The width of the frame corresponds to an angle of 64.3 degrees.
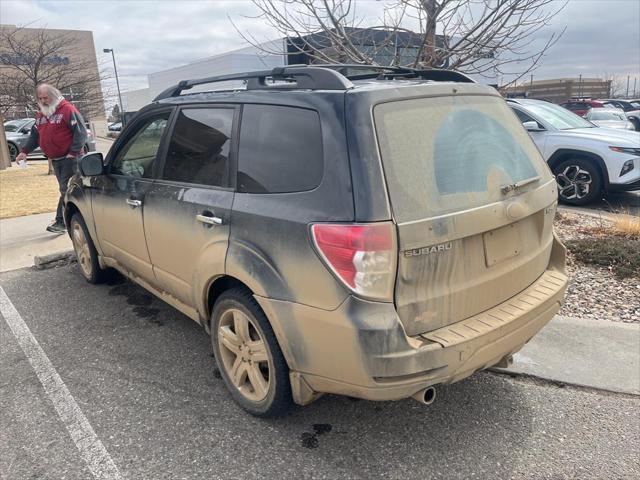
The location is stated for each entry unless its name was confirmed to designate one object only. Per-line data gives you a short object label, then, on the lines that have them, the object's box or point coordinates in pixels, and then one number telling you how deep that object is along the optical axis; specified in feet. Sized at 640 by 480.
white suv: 25.59
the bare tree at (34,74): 48.93
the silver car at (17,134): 59.16
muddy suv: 7.03
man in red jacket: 20.68
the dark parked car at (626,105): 82.02
